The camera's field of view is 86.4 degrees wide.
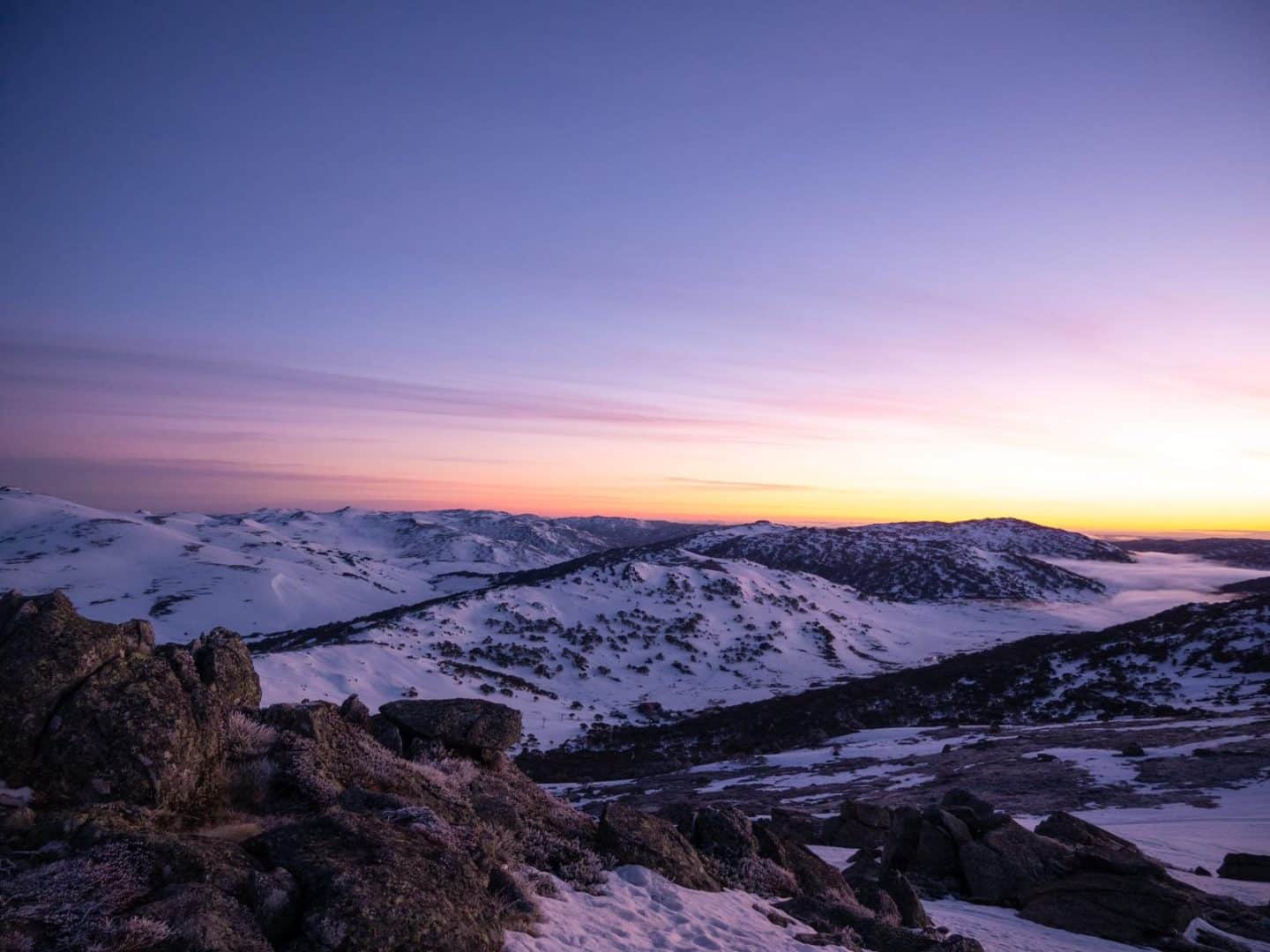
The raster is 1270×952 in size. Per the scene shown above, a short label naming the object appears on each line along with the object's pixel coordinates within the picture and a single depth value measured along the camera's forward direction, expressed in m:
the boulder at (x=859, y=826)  19.91
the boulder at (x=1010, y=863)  14.52
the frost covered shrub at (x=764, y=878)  11.98
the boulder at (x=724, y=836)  12.88
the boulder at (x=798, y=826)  20.81
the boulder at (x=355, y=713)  12.85
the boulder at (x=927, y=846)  15.80
